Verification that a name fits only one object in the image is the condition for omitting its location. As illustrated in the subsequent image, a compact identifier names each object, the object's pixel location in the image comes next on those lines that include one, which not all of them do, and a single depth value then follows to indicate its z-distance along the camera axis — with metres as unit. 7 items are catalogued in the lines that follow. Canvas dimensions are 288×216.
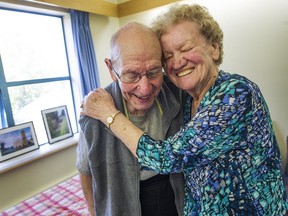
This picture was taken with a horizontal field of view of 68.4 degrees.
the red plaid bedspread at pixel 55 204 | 1.71
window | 2.46
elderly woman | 0.72
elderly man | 0.85
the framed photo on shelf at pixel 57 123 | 2.71
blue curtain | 2.87
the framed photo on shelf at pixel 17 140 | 2.28
